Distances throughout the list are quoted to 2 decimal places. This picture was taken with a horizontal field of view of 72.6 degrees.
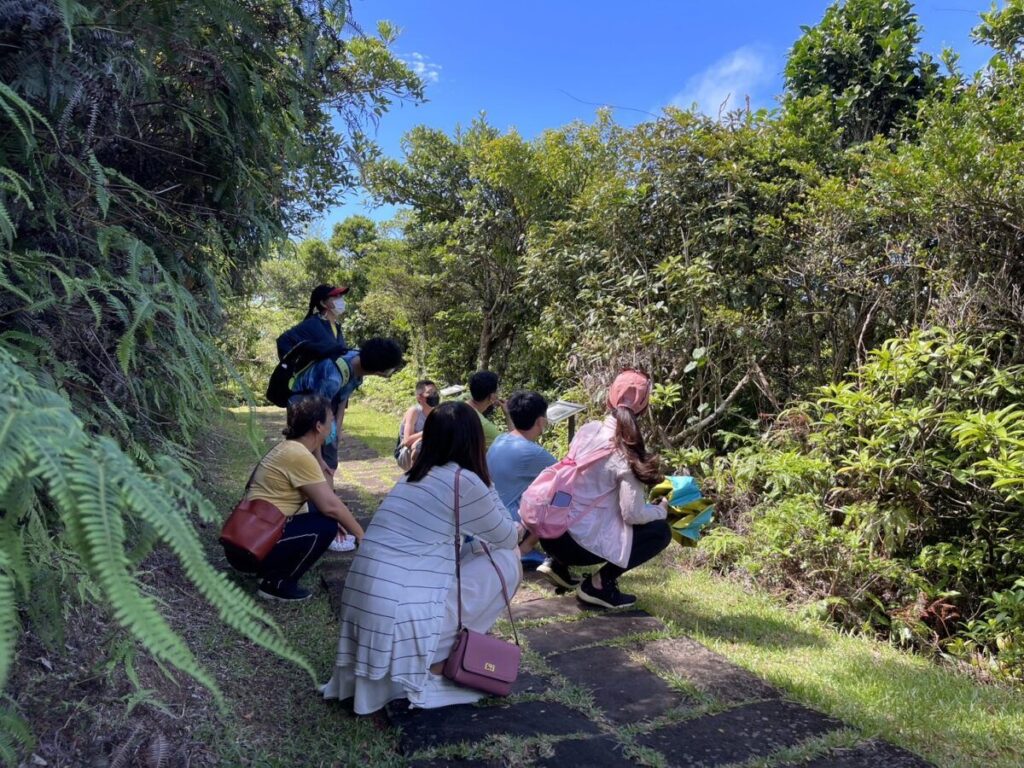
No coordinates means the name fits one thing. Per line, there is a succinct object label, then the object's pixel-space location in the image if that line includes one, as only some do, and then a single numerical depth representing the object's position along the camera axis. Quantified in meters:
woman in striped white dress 2.77
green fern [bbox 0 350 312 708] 1.08
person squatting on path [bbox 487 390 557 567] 4.70
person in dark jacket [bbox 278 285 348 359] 4.47
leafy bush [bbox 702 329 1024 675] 3.95
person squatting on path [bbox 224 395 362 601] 3.69
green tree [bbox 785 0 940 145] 7.09
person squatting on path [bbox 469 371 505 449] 5.04
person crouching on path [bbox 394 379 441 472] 5.93
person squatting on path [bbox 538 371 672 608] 4.10
